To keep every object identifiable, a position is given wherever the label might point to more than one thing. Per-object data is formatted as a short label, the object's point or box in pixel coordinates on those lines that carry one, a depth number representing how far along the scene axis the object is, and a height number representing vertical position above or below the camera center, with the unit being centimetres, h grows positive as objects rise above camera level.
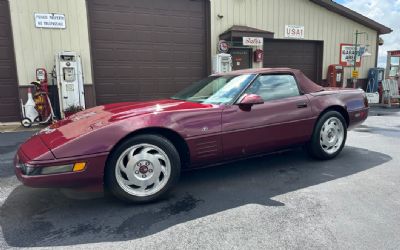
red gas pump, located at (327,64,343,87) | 1180 -5
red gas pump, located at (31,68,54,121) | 757 -38
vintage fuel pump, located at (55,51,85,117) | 753 -1
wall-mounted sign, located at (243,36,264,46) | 954 +109
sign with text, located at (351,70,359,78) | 1134 -4
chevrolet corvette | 256 -58
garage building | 775 +116
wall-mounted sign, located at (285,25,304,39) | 1091 +158
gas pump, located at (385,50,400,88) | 1252 +28
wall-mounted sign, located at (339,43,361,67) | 1216 +77
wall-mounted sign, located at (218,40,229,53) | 956 +95
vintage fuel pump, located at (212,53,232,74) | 927 +42
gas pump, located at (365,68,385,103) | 1272 -29
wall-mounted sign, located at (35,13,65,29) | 770 +153
